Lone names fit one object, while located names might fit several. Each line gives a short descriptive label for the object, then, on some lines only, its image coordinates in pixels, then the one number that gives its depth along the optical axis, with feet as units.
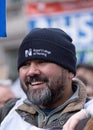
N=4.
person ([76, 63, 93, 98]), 28.25
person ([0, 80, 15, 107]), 20.30
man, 15.94
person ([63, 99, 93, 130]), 13.57
